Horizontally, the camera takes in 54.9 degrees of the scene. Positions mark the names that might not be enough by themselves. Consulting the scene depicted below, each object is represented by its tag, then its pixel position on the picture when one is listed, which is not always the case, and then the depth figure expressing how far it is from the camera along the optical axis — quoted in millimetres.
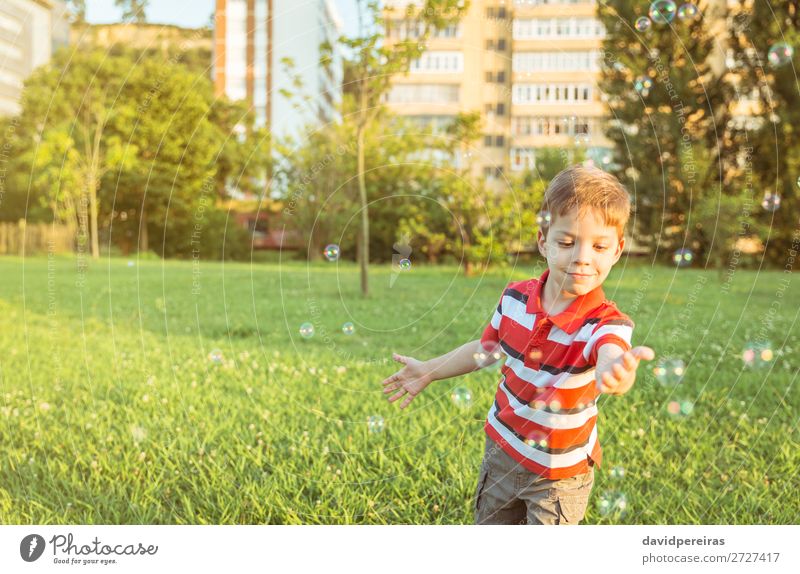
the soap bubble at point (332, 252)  3844
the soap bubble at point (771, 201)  3267
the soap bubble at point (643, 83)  3076
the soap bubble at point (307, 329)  3512
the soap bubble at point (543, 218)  2158
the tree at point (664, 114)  7609
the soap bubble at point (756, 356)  4094
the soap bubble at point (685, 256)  3240
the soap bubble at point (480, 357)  2289
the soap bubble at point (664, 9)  3074
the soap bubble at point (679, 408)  3463
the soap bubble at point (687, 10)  2870
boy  2049
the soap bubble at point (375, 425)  3072
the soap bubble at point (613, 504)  2648
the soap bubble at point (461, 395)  2880
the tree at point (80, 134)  7918
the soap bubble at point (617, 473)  2871
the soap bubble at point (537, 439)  2115
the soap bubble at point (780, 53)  3029
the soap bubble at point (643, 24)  3096
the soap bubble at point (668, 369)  2414
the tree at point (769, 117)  6777
